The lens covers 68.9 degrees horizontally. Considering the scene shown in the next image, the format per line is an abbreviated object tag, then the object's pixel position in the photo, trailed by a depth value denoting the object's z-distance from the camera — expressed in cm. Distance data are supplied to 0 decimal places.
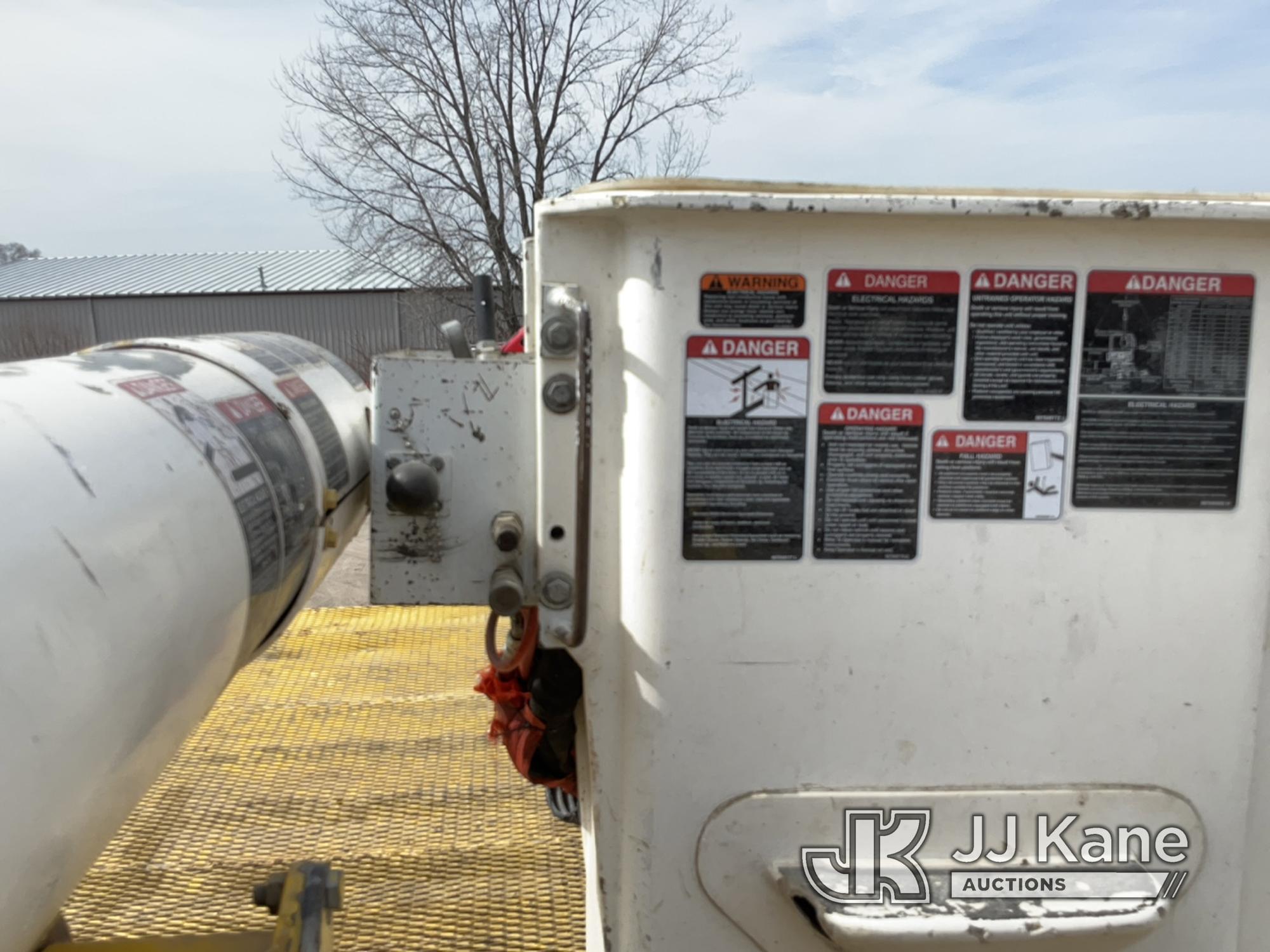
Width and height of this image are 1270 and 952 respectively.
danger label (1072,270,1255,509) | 146
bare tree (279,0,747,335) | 1504
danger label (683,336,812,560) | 144
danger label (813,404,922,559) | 147
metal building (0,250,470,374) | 2305
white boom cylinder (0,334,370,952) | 99
